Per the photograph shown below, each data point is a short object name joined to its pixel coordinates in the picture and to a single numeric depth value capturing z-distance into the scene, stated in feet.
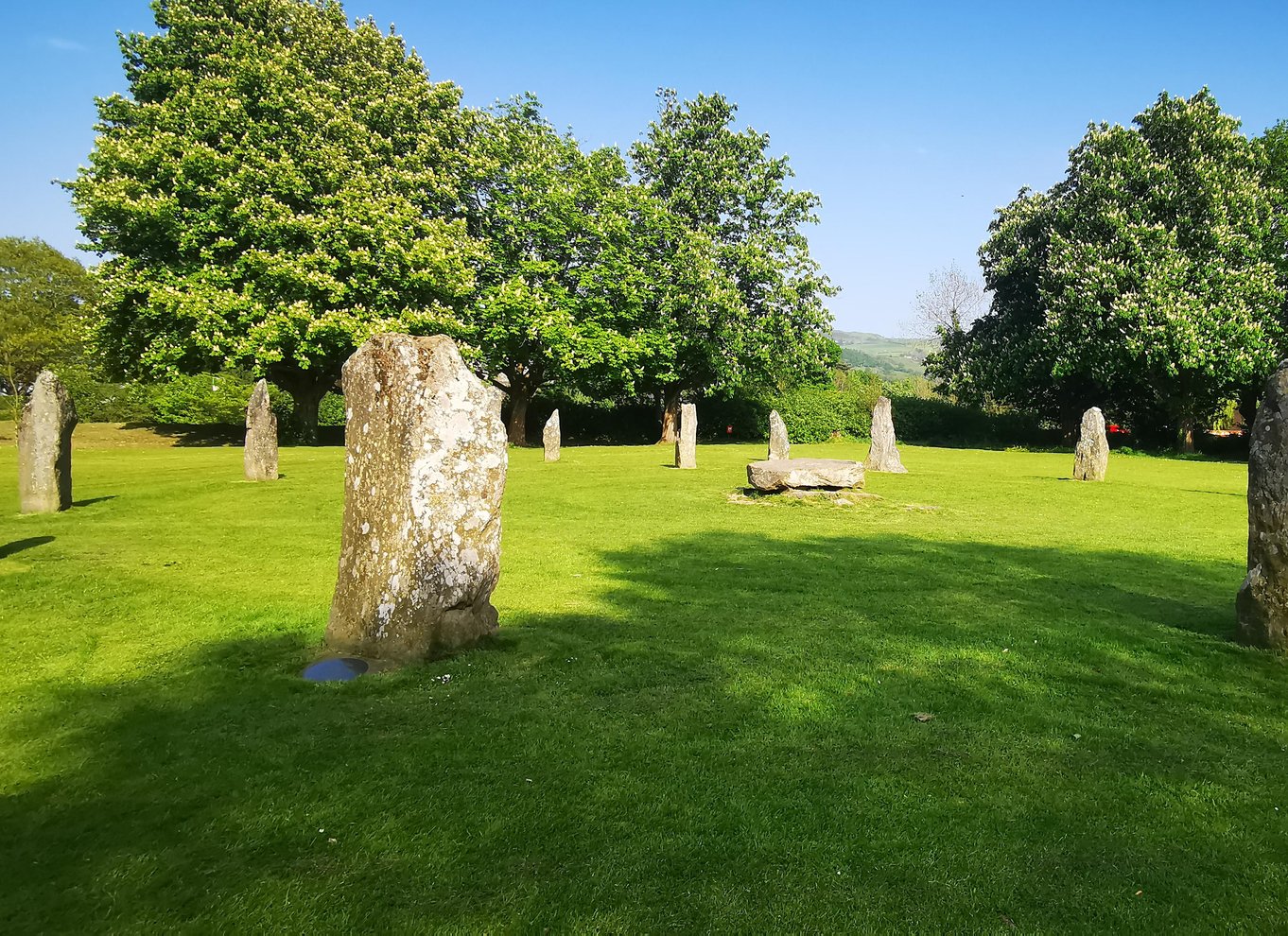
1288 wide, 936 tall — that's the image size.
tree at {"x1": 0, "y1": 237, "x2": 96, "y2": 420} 141.69
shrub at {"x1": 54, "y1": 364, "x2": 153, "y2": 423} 128.77
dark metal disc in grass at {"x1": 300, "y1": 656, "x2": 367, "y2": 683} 19.85
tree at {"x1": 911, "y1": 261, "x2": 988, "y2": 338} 229.88
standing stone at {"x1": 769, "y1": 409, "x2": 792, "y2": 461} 81.20
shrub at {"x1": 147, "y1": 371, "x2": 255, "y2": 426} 125.80
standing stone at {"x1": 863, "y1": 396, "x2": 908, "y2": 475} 79.71
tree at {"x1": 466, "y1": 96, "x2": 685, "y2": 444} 111.24
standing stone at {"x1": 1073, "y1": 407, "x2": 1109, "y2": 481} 73.36
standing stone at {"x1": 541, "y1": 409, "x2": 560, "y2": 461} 90.79
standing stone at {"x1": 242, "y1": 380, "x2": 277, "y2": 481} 63.93
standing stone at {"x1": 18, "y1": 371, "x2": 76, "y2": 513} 45.62
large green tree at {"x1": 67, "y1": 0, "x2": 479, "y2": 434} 90.63
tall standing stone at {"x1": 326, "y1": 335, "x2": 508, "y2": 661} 21.24
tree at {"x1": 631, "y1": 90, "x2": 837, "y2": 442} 125.18
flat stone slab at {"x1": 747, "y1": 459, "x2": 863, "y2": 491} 56.54
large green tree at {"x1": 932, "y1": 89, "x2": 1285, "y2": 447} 107.24
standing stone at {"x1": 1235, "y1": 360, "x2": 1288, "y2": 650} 22.09
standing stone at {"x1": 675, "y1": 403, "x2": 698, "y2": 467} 82.94
